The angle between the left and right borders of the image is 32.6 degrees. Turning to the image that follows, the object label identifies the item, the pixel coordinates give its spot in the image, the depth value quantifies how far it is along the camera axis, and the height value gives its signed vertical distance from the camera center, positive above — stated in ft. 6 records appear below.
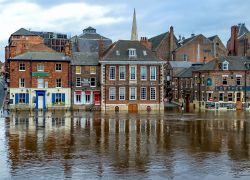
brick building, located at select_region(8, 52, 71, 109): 216.54 +8.25
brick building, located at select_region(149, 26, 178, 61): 342.85 +40.56
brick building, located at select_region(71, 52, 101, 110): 224.12 +6.77
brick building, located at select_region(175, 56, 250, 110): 231.30 +6.45
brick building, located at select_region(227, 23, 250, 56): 301.63 +42.00
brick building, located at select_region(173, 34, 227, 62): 330.54 +35.98
